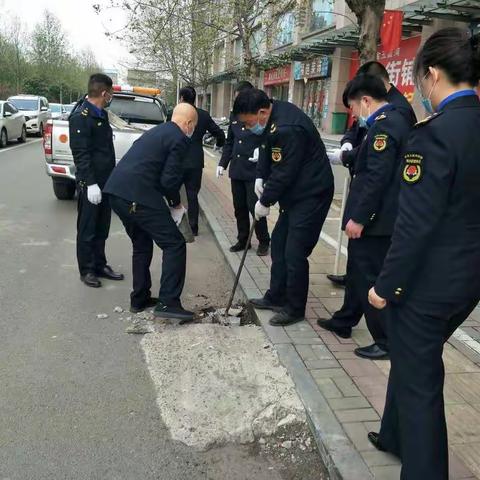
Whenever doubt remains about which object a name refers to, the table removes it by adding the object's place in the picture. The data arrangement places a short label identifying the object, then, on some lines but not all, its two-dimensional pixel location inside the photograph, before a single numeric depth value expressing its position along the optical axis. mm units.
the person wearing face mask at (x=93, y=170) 5055
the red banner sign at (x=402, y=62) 18386
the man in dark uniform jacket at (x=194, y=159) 7230
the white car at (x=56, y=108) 31608
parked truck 8727
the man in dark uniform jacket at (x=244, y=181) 6277
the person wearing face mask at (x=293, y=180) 3996
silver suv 22953
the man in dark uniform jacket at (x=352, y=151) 3553
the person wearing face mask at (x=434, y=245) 1921
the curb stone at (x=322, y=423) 2592
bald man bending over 4195
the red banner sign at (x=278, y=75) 30900
